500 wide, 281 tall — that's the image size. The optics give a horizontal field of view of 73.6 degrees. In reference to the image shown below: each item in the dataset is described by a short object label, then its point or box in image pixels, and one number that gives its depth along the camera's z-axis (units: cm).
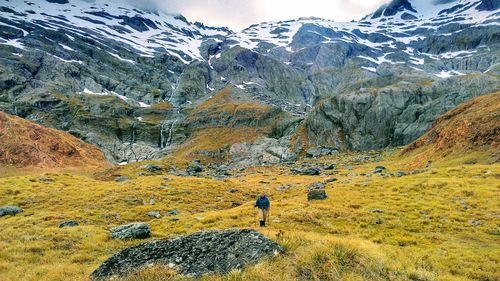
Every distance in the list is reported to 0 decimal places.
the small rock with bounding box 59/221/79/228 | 2892
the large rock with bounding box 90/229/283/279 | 1404
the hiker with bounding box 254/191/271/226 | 2539
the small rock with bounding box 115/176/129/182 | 7757
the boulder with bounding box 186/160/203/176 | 9822
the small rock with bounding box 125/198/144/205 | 4109
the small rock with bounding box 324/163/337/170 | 8857
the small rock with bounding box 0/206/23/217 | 3609
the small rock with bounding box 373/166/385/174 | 6439
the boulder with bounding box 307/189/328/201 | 3588
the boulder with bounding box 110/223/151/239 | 2533
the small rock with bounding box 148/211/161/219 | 3566
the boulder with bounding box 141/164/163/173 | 9425
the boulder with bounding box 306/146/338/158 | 13112
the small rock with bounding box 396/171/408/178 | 4966
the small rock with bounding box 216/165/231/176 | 9788
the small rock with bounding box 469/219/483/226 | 2442
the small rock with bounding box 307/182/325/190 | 4924
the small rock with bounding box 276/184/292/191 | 5570
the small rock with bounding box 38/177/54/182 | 5775
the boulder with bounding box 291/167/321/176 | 7844
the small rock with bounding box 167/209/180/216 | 3661
